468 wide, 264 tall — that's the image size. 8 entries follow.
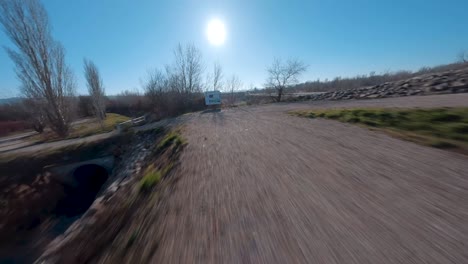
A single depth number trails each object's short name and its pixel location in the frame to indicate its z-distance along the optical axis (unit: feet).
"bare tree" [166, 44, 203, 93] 124.07
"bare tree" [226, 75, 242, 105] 138.51
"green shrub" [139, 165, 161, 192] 20.12
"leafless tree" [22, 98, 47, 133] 78.68
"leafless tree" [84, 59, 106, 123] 102.32
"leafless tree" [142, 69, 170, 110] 117.38
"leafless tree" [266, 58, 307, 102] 107.76
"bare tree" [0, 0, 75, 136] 73.10
